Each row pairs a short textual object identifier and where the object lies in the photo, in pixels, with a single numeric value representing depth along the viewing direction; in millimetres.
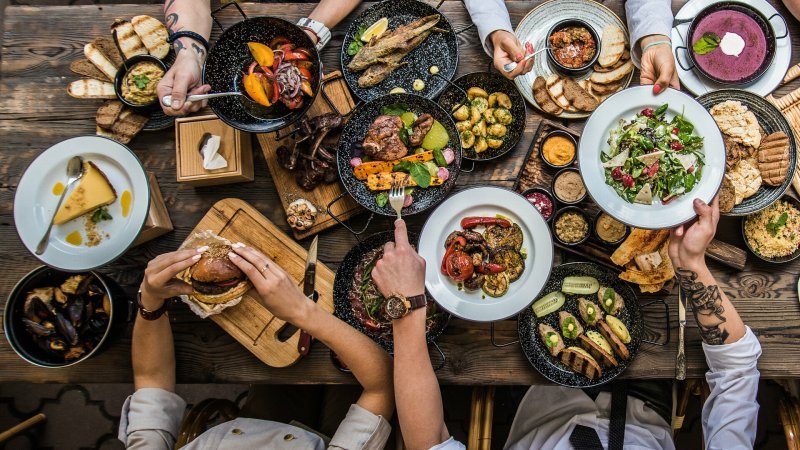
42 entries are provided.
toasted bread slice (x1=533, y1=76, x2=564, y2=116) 2486
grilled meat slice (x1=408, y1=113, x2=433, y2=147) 2373
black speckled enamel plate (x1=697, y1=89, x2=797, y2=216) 2314
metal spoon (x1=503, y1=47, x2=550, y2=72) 2381
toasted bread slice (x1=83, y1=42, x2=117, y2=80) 2574
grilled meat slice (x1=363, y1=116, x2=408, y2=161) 2357
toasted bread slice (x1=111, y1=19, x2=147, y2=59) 2514
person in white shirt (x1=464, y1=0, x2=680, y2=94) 2316
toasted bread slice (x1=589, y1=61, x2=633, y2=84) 2502
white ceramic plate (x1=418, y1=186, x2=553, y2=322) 2287
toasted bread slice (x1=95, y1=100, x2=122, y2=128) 2504
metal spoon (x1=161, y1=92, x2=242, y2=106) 2164
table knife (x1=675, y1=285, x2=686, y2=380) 2322
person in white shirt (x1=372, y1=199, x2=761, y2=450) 2094
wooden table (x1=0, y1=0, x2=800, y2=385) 2410
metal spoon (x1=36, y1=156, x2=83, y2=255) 2285
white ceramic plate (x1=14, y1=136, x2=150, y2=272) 2258
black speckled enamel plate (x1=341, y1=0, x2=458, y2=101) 2553
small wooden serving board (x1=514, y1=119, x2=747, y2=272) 2363
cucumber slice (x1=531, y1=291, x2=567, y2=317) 2410
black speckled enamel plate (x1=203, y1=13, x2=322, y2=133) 2236
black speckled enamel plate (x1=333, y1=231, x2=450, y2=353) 2371
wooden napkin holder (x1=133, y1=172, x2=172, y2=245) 2371
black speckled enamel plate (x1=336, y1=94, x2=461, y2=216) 2355
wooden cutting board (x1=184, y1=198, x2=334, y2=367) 2404
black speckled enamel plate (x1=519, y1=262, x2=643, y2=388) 2354
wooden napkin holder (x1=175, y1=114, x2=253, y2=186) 2395
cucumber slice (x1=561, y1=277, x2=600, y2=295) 2410
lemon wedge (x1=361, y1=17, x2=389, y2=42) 2592
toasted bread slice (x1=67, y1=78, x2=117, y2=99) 2523
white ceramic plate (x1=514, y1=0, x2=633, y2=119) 2561
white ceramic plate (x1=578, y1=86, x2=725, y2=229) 2186
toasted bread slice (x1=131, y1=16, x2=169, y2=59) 2545
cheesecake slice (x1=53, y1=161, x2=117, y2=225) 2244
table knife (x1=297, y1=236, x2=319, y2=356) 2355
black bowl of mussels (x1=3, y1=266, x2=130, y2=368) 2295
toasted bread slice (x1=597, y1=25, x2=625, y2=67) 2508
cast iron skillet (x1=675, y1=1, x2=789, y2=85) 2434
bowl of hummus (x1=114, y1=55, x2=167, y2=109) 2463
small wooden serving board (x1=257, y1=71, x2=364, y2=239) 2471
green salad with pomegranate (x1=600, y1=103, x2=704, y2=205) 2188
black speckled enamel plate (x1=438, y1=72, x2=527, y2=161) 2451
